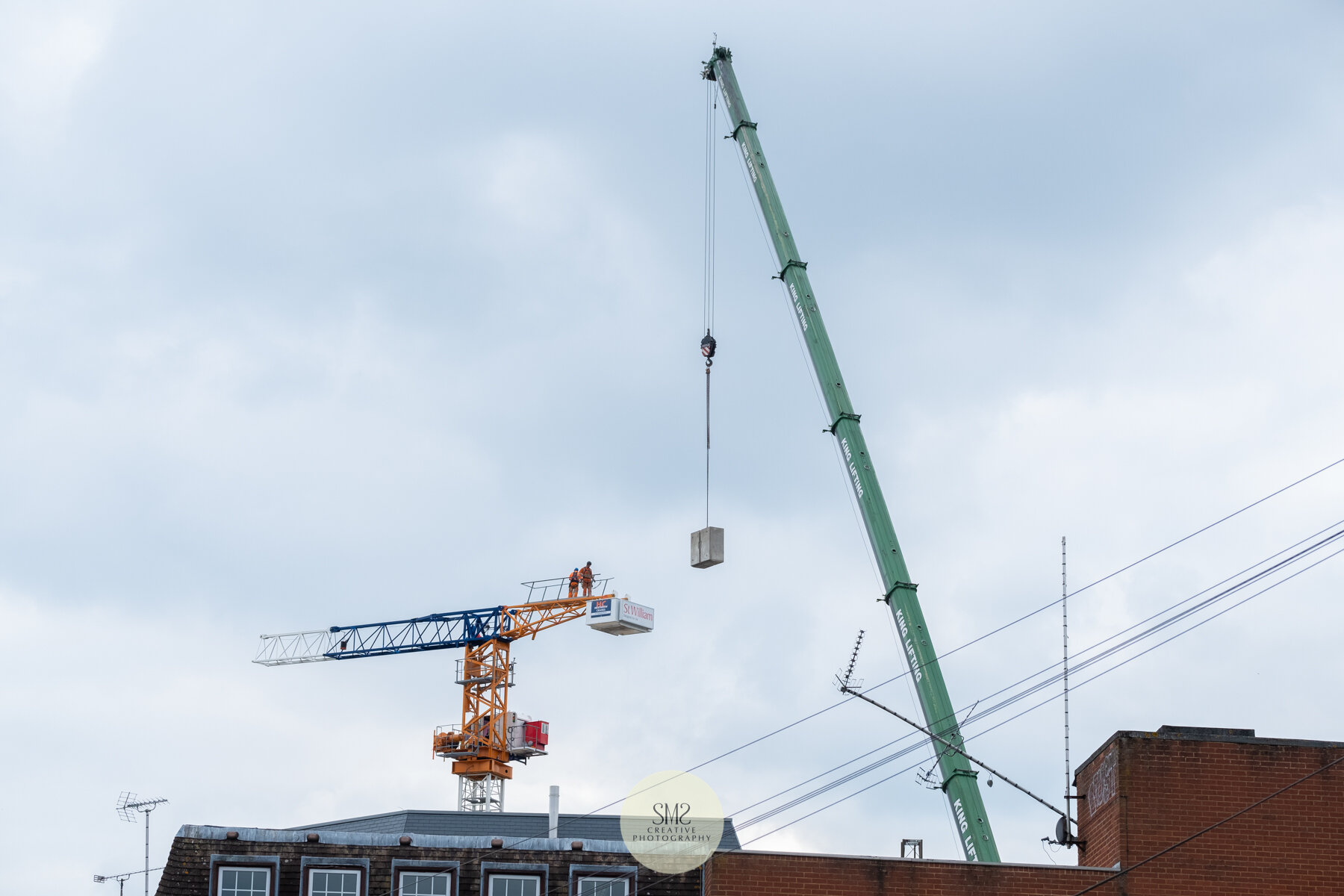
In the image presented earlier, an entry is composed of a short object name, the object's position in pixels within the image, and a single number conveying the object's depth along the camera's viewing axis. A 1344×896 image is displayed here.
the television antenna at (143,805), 78.38
